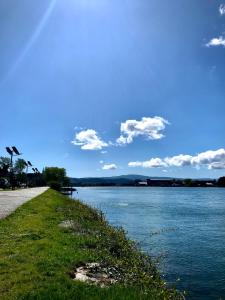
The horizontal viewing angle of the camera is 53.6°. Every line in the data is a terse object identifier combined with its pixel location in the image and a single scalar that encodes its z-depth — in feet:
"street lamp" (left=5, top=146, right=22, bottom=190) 150.04
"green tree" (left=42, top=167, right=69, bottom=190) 239.32
